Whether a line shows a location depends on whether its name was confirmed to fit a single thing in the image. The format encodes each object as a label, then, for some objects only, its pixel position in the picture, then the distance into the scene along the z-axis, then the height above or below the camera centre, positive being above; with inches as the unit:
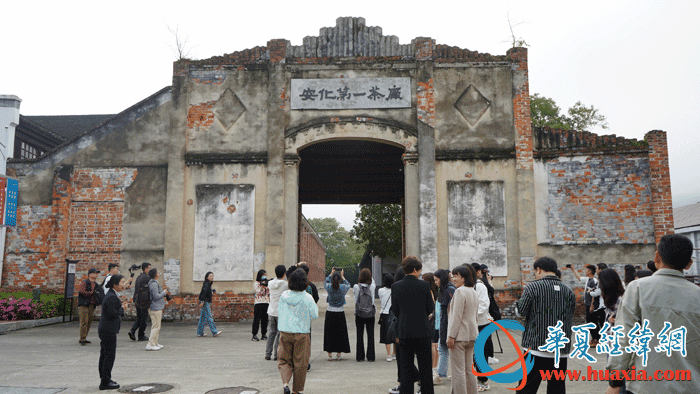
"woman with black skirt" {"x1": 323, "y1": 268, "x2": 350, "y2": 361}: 339.9 -50.5
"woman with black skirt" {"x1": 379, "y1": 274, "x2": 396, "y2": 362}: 327.0 -37.4
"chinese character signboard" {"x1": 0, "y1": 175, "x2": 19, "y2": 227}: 547.8 +54.0
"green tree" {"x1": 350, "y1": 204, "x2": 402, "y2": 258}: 1111.6 +43.5
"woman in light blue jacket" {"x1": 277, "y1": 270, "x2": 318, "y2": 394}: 236.6 -40.2
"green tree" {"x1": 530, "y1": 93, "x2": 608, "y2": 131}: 1117.7 +304.5
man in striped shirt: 183.6 -25.4
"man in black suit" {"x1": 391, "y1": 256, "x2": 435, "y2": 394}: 214.7 -34.5
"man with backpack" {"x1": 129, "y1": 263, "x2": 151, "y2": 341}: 396.7 -42.1
